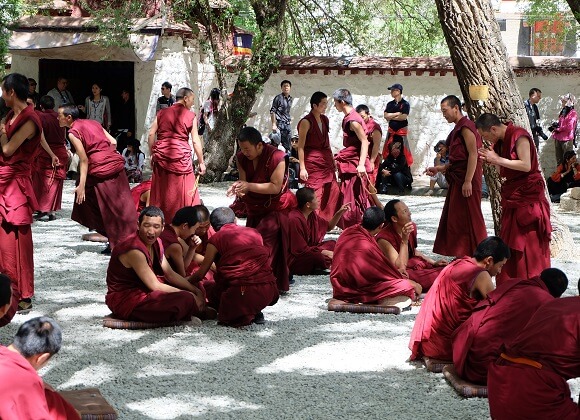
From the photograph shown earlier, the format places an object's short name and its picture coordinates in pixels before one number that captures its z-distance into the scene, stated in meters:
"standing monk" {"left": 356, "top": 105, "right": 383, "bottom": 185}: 10.52
